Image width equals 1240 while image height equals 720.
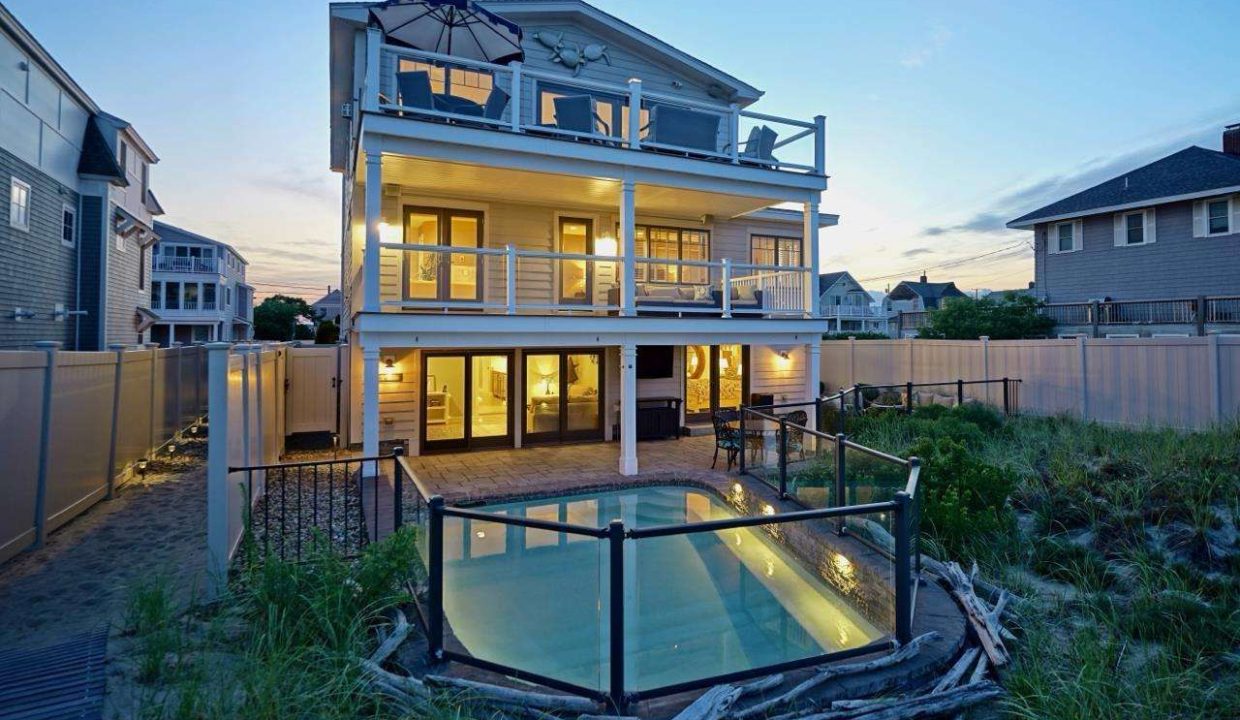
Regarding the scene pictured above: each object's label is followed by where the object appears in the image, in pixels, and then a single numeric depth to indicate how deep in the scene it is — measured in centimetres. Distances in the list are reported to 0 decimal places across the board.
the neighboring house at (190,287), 3947
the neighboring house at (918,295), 5028
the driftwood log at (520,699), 320
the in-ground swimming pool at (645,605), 361
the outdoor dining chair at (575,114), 976
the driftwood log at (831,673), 319
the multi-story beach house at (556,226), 885
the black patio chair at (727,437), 921
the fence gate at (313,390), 1141
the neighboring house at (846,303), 4841
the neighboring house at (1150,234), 1703
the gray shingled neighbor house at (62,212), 1169
